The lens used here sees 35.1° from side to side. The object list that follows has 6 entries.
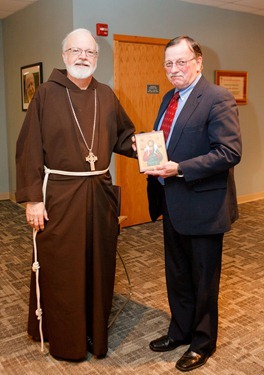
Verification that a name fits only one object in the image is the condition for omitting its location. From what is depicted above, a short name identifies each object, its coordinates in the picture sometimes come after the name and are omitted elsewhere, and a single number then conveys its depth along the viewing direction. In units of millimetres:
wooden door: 4434
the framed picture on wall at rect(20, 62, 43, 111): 4884
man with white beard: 2092
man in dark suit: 1909
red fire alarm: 4180
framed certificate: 5336
